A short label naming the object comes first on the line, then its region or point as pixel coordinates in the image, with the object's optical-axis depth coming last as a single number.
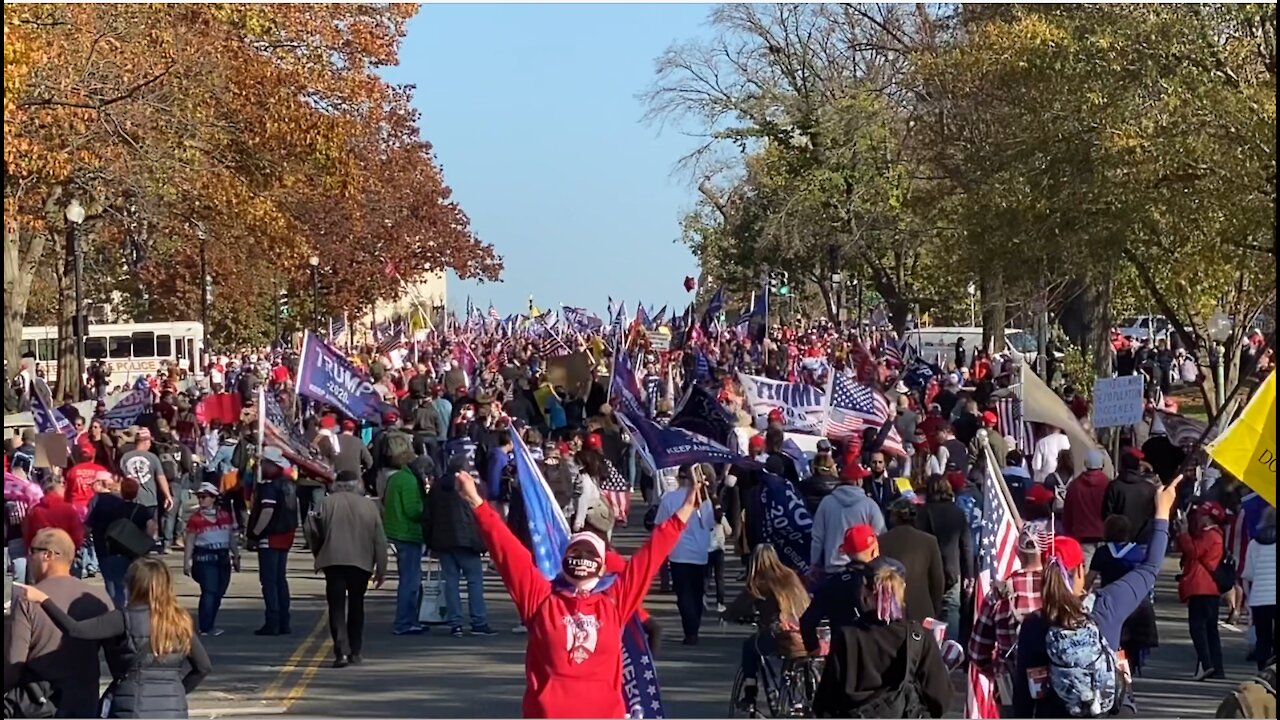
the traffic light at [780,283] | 71.81
